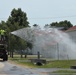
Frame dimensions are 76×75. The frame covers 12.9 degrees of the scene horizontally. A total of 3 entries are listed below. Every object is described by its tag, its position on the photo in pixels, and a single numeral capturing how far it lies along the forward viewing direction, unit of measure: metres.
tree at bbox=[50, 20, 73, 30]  134.50
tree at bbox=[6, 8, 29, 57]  56.01
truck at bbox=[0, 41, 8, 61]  36.53
